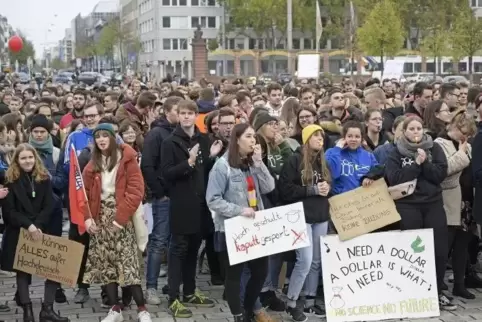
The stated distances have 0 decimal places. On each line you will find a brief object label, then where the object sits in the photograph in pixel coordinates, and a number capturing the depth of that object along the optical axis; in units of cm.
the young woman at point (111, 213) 744
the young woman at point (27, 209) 759
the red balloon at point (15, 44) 3688
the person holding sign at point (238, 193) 712
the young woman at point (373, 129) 903
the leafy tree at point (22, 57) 9312
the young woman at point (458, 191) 823
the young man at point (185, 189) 776
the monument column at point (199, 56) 5662
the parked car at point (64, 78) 6294
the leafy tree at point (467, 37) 5275
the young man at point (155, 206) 823
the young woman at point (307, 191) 763
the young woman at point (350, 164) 789
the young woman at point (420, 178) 775
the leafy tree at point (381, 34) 5266
